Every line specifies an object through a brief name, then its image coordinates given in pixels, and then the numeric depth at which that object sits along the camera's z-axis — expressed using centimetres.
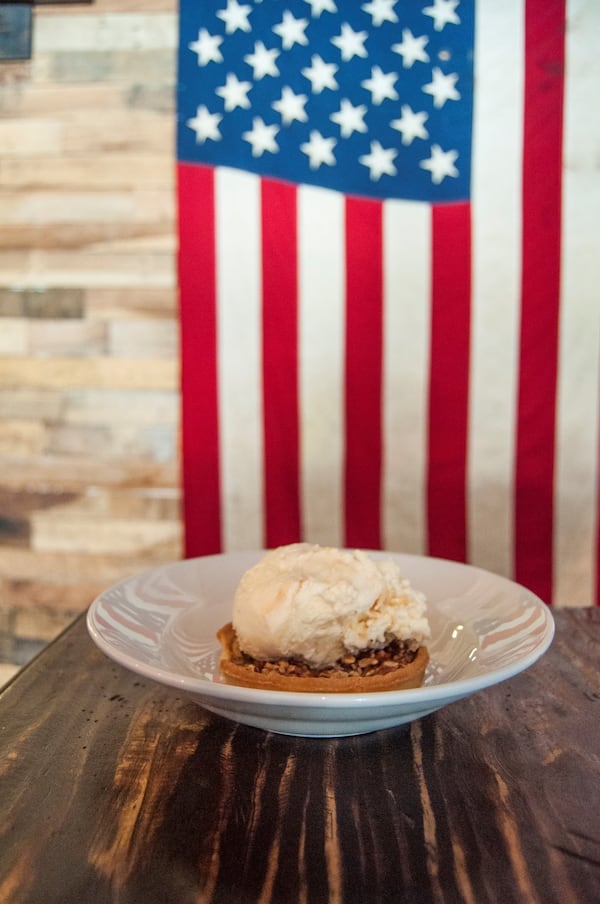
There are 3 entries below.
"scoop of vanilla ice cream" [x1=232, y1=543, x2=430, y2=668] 75
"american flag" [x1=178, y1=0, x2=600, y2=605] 196
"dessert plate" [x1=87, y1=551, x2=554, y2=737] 63
